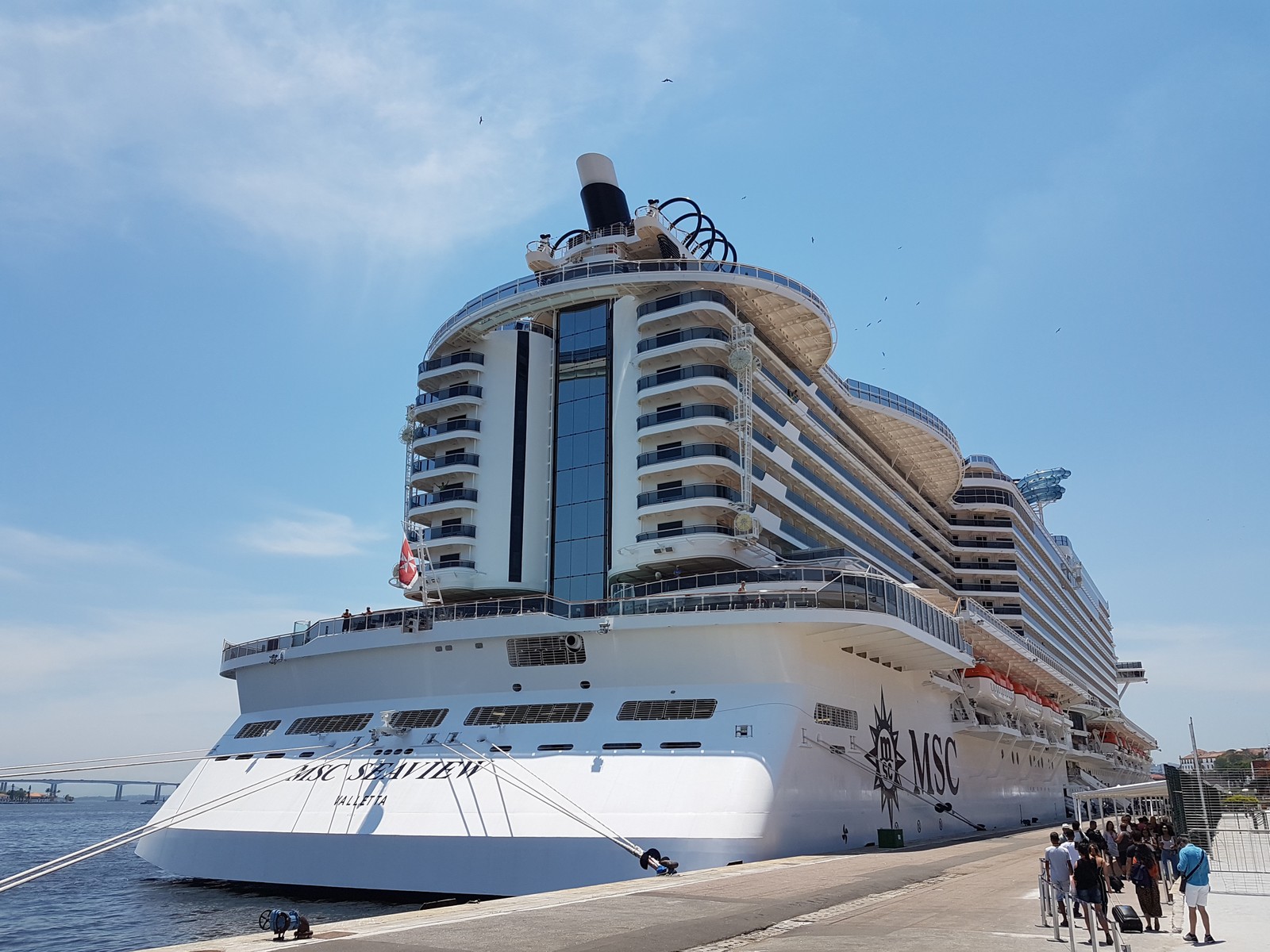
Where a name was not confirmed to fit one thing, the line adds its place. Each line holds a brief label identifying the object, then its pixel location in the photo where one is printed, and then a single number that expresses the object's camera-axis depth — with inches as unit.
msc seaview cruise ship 981.2
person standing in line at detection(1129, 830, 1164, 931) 567.5
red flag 1277.1
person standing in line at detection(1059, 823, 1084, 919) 561.9
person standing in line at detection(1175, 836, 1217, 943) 503.5
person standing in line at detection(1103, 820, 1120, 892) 741.9
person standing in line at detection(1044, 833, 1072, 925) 522.0
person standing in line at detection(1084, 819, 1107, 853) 714.3
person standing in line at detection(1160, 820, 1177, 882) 684.1
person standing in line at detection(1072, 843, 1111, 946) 491.8
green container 1176.2
